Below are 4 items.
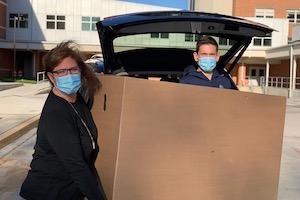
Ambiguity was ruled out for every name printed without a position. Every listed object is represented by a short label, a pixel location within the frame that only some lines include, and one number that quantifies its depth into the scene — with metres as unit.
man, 2.24
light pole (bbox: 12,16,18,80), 27.95
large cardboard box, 1.48
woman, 1.48
